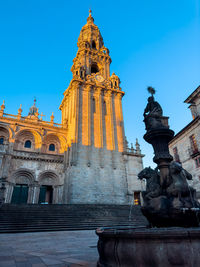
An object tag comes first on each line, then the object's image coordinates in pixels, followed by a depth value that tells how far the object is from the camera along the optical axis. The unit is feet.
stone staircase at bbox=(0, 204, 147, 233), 41.68
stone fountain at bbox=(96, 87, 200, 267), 9.42
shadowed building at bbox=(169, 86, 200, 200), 76.18
